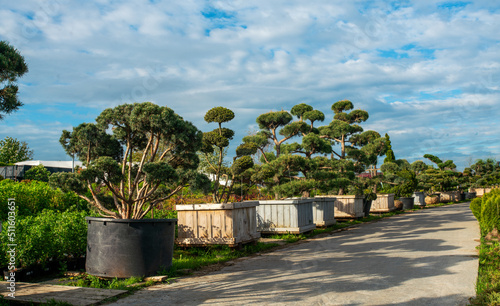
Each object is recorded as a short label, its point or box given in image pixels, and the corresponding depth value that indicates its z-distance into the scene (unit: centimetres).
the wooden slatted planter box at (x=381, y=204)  2954
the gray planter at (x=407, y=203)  3469
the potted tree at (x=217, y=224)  1105
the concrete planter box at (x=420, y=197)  4031
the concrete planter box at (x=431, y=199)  4600
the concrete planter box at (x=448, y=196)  5000
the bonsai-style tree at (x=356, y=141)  2691
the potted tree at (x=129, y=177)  751
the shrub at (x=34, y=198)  1009
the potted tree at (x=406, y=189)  3478
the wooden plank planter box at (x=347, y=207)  2259
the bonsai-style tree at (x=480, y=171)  5293
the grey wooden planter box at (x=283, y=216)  1518
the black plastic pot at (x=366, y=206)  2484
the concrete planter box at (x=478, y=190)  5996
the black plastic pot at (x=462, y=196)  5472
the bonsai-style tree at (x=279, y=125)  2133
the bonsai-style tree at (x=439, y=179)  4754
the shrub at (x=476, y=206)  1447
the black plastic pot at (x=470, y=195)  5845
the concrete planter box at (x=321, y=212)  1830
